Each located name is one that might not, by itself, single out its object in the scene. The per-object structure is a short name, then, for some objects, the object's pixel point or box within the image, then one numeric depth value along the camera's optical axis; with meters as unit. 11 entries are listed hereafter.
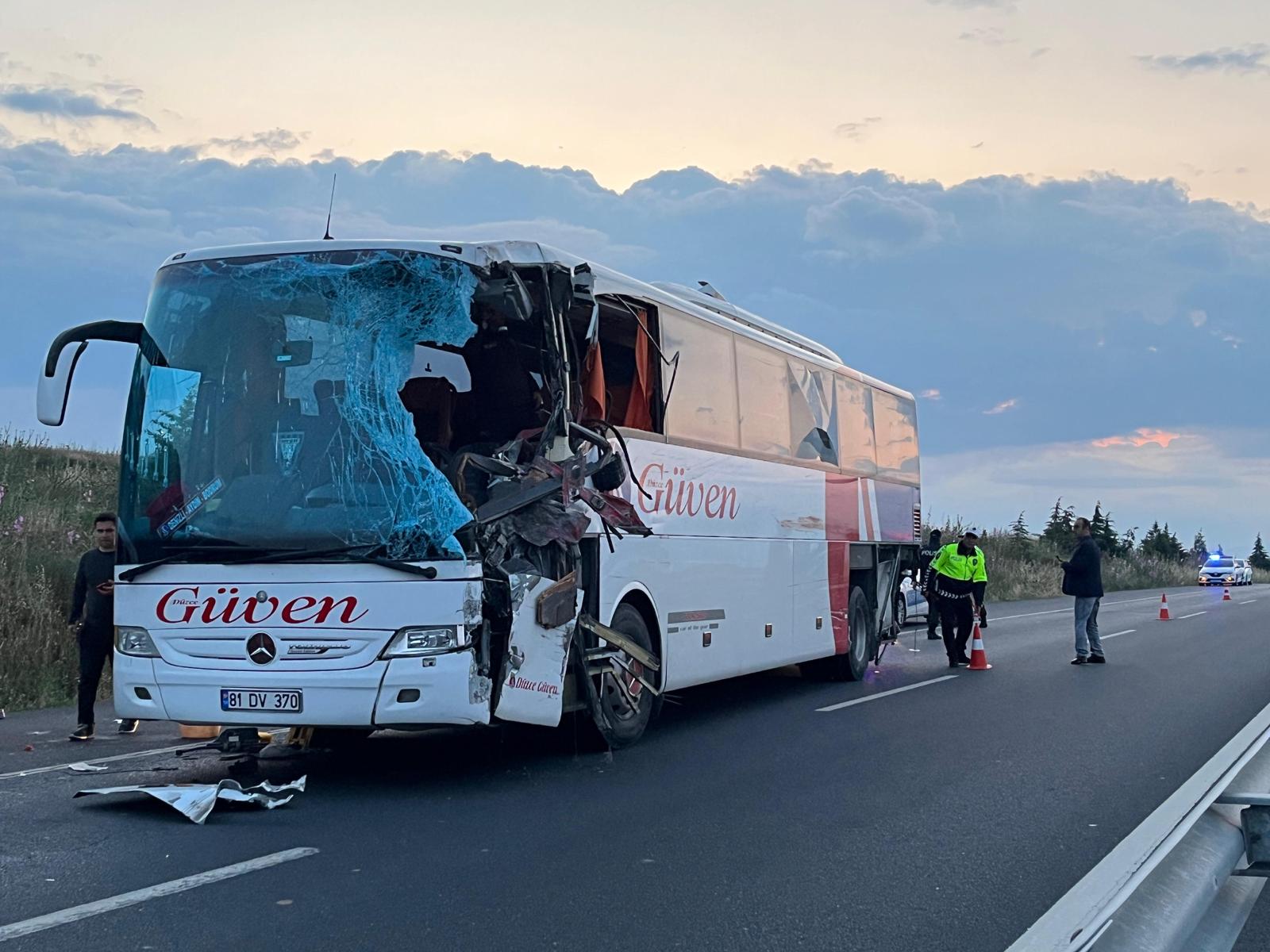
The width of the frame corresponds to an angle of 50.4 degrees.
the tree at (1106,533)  76.88
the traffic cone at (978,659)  17.02
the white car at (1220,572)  74.31
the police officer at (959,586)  17.62
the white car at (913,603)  21.50
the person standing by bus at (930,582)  20.08
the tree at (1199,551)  101.44
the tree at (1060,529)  61.03
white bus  7.91
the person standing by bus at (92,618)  10.43
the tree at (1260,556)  151.88
